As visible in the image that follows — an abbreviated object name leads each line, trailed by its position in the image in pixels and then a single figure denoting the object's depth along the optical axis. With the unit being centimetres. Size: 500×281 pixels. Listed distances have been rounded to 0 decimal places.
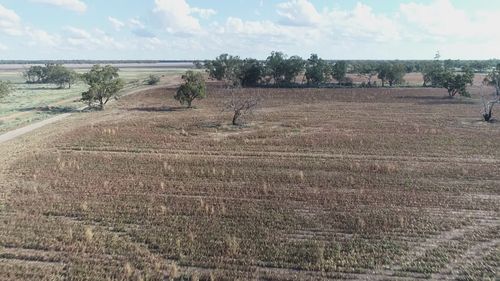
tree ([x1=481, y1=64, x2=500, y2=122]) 5519
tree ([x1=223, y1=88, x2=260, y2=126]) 5169
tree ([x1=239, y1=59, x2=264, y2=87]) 11656
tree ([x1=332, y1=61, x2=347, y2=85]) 11806
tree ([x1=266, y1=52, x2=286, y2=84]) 11950
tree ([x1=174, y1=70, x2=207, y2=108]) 6950
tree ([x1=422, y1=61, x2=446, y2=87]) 10906
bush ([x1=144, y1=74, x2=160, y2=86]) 12694
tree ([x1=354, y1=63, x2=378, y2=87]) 12234
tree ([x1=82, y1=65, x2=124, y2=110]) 6875
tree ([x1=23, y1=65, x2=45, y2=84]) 14925
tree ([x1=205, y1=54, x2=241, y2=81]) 12092
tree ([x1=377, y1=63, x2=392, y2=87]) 11494
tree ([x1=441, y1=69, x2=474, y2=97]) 8350
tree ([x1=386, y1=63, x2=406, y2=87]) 11400
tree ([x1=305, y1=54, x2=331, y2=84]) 11612
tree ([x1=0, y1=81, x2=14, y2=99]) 6688
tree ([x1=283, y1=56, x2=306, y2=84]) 11854
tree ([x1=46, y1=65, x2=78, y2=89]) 12581
